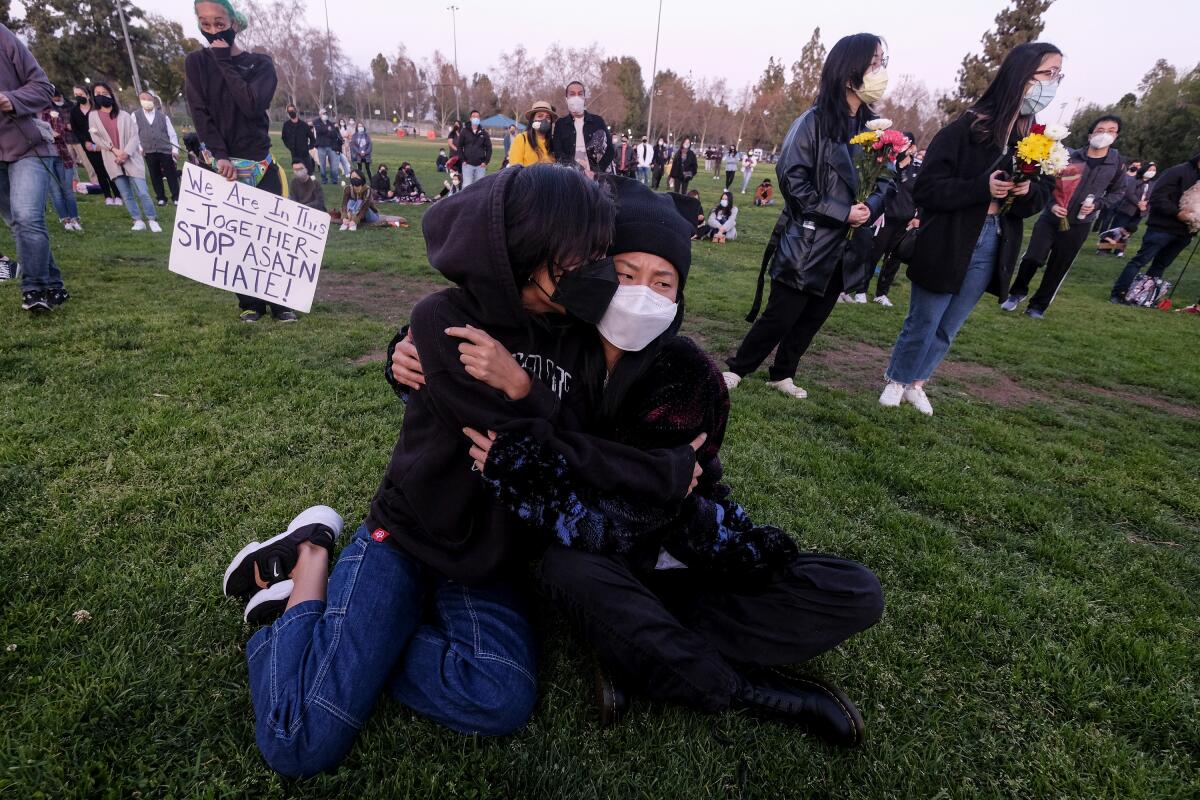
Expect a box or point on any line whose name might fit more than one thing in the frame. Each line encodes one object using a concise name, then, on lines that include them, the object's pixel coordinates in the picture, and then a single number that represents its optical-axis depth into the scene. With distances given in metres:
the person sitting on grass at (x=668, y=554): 1.65
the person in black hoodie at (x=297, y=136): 13.59
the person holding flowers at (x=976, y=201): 3.47
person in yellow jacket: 7.59
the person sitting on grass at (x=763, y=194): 19.31
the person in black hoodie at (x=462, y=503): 1.54
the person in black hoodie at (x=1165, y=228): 8.14
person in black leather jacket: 3.50
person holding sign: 4.46
